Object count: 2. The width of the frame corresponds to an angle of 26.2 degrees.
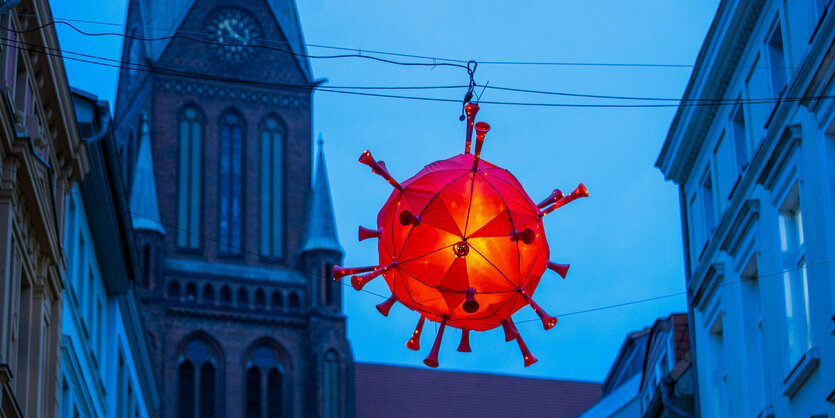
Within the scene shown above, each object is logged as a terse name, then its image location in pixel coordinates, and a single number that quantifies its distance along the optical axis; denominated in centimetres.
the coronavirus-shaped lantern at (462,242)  1289
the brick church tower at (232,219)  7450
